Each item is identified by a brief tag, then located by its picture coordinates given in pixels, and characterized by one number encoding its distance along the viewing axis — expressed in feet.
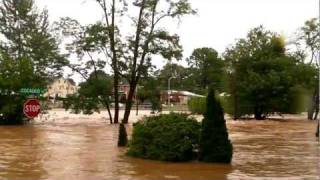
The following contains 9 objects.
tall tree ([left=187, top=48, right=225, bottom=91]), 413.22
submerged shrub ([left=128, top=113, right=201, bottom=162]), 50.31
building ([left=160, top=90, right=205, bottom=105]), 348.18
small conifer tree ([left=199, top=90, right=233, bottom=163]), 49.03
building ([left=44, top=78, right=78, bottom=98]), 483.68
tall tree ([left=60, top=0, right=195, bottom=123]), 135.74
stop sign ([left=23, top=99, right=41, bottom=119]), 68.44
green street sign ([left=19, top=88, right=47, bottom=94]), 72.64
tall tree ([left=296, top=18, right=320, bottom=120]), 168.14
